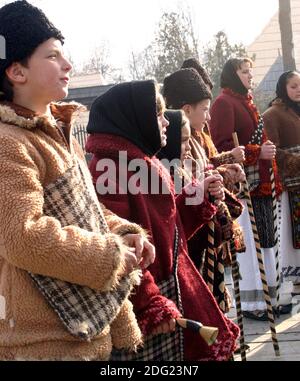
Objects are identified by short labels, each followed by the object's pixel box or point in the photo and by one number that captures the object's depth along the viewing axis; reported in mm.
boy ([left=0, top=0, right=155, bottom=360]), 2051
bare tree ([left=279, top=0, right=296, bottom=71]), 13898
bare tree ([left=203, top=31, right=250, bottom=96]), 27259
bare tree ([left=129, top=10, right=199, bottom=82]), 28000
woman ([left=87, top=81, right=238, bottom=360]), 2877
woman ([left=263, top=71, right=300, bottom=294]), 5892
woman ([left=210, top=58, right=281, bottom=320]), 5480
